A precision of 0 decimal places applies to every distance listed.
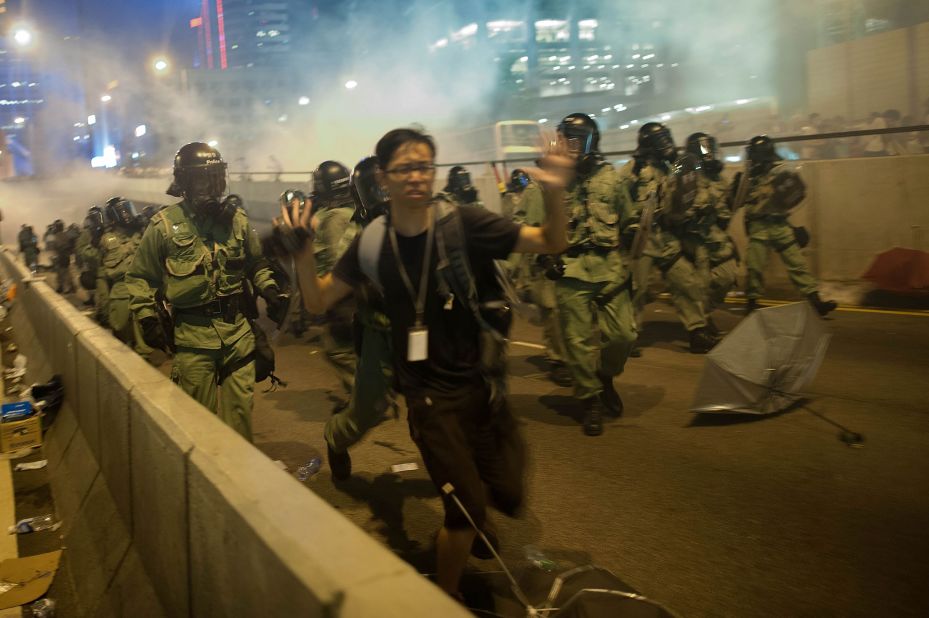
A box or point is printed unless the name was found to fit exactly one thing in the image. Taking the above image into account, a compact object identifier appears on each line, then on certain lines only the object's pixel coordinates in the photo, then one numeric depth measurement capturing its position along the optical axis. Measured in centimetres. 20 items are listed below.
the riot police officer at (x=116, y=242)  1031
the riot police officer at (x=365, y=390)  386
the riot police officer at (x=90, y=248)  1255
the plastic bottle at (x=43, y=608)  350
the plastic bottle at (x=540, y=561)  344
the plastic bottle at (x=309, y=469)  510
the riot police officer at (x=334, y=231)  497
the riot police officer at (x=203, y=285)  434
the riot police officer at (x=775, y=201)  895
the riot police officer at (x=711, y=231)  823
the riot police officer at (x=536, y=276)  605
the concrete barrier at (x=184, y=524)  176
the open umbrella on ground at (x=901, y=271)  941
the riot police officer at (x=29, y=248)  1869
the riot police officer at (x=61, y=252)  1812
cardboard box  600
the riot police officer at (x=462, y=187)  1165
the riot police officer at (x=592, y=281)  558
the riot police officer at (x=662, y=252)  770
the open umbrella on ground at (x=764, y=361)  530
